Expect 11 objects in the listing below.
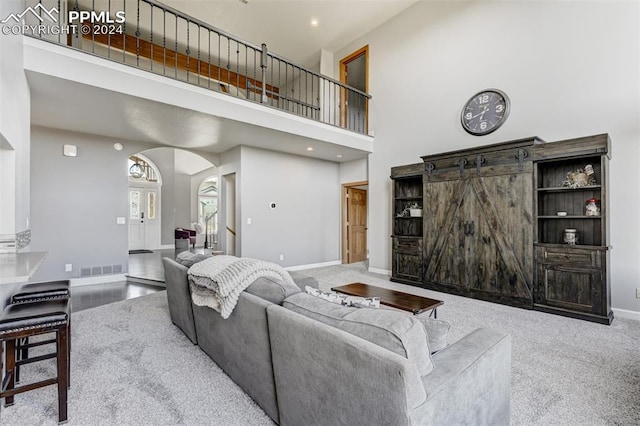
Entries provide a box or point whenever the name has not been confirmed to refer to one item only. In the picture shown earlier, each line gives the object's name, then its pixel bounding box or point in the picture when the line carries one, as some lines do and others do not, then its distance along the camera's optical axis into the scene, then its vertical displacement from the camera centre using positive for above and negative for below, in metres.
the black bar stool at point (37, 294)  2.22 -0.61
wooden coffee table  2.73 -0.85
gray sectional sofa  1.02 -0.61
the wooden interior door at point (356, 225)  7.46 -0.27
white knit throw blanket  1.85 -0.41
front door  9.58 -0.15
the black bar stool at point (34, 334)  1.66 -0.67
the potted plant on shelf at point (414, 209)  5.34 +0.09
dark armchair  8.62 -0.59
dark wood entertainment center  3.47 -0.15
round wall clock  4.52 +1.59
